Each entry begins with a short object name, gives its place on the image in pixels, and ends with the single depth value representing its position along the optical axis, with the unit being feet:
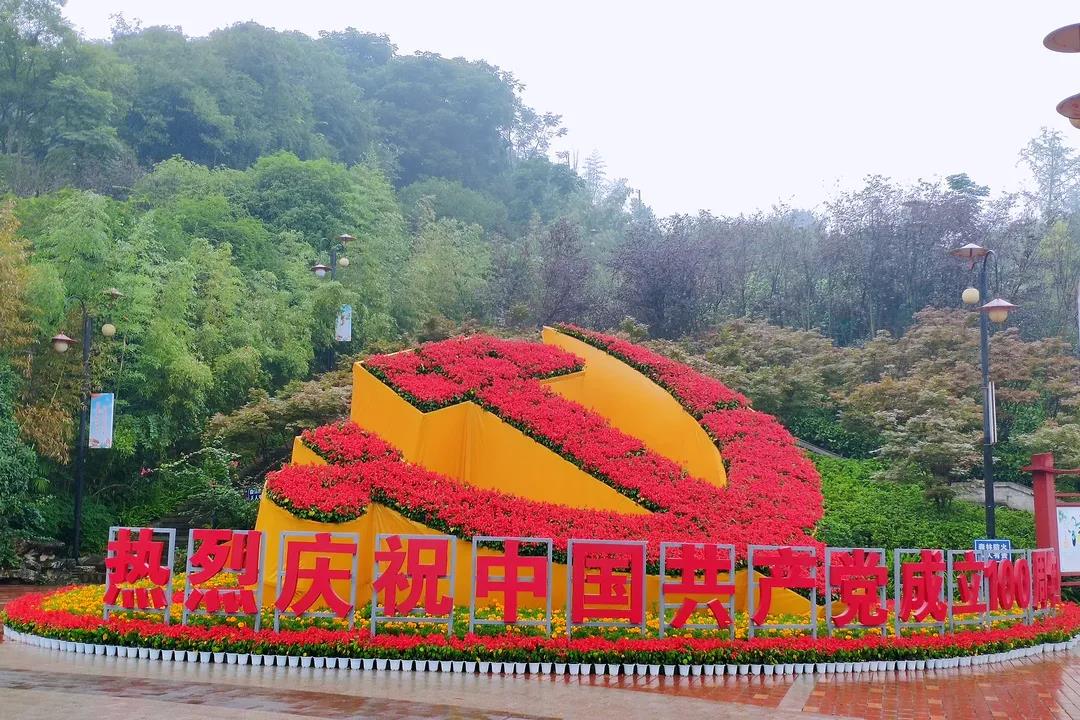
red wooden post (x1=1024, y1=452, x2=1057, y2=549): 37.22
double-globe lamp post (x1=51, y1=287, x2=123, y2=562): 46.50
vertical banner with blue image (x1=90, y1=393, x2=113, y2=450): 43.76
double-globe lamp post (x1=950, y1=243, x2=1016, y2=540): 35.14
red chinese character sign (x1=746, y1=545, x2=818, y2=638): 26.25
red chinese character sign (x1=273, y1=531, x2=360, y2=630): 26.17
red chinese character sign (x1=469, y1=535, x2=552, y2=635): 25.64
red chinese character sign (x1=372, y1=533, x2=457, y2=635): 25.82
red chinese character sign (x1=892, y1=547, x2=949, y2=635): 27.66
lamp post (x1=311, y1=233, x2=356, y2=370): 53.57
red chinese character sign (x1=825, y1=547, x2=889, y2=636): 26.84
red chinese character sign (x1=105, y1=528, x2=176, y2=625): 27.37
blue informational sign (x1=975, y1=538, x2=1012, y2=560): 31.14
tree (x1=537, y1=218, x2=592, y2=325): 75.66
